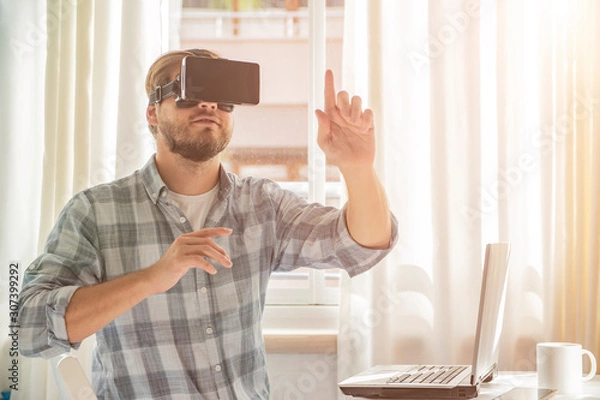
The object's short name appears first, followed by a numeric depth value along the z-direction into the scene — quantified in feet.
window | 7.42
